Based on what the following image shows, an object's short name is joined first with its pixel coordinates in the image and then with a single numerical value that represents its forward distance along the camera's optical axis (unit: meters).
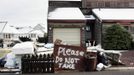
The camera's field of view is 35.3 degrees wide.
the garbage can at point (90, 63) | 11.04
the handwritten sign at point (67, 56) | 11.05
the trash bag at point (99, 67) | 11.10
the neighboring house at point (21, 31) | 34.83
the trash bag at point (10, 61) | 12.00
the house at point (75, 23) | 23.06
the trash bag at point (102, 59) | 11.68
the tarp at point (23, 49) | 11.16
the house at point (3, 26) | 34.93
